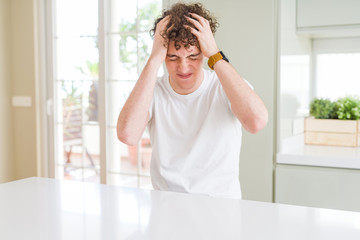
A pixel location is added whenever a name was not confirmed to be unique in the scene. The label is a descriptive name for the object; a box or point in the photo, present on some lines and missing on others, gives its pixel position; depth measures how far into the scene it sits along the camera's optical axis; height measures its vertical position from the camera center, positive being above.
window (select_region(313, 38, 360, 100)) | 2.85 +0.23
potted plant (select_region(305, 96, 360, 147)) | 2.53 -0.14
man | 1.49 -0.04
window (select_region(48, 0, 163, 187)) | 3.40 +0.32
